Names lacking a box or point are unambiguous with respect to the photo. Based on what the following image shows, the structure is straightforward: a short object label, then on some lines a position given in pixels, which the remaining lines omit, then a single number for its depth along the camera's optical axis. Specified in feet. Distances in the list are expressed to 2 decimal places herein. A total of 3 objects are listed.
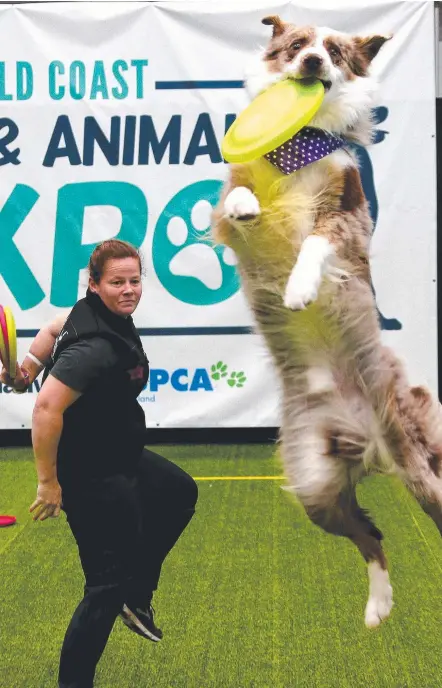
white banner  26.37
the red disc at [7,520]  20.89
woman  11.75
